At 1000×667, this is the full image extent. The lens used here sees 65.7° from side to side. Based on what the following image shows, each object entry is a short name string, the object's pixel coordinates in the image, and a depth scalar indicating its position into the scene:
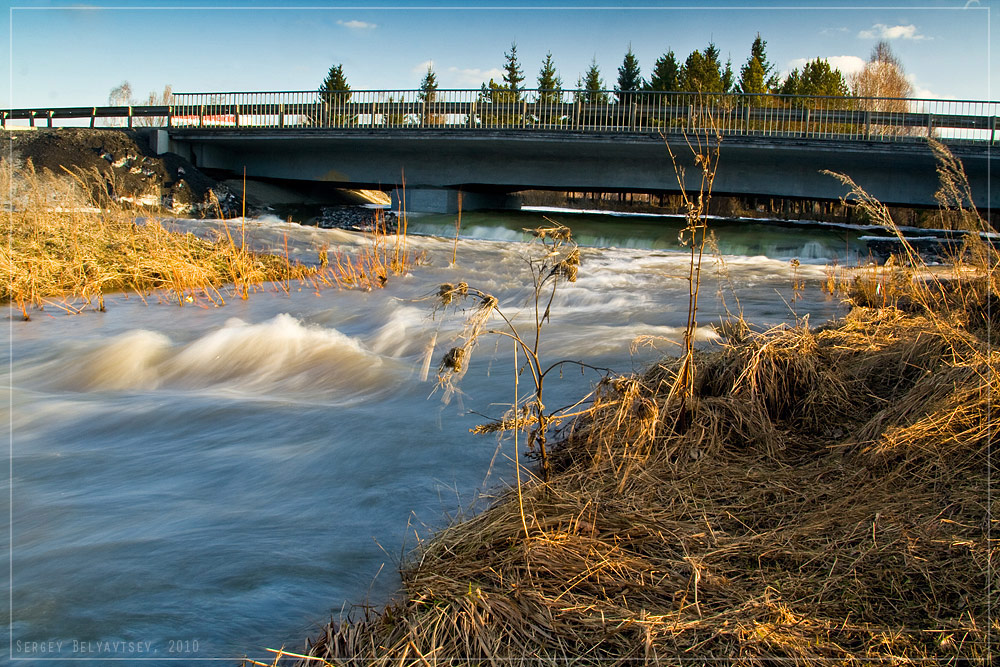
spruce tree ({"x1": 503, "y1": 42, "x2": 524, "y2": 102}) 78.62
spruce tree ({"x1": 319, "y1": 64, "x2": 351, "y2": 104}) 73.25
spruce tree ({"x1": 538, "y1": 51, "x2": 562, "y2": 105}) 75.94
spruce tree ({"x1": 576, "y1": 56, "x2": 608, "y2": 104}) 70.50
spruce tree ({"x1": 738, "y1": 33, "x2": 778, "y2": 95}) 57.72
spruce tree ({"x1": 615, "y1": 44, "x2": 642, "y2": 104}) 68.00
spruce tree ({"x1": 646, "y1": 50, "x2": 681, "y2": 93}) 59.12
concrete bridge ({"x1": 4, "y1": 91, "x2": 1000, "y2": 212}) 22.52
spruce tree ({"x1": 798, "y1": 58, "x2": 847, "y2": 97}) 54.12
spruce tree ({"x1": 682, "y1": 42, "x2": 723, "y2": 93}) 56.28
